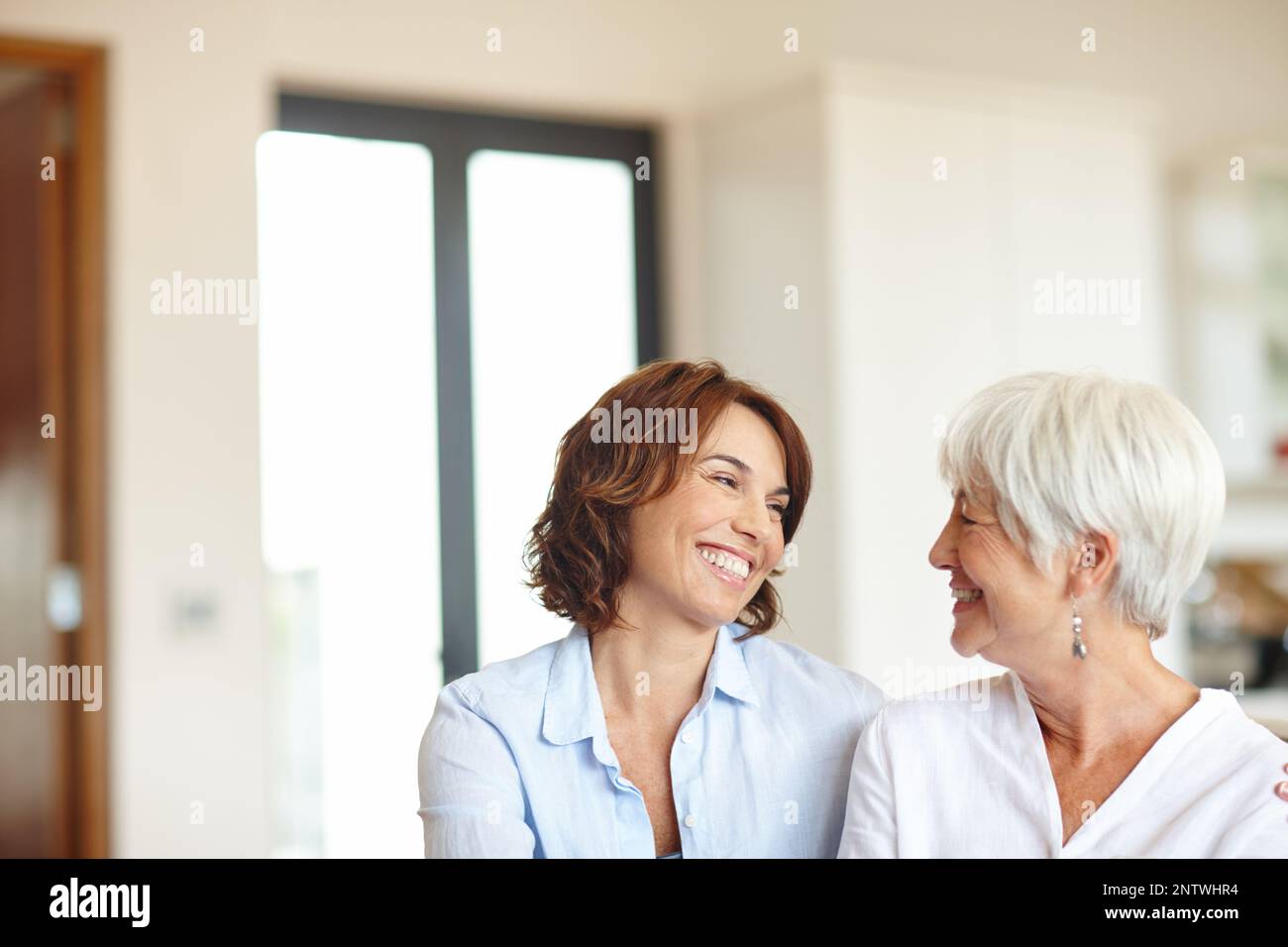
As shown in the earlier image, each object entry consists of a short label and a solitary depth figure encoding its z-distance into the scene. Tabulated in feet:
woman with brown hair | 3.93
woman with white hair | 3.41
